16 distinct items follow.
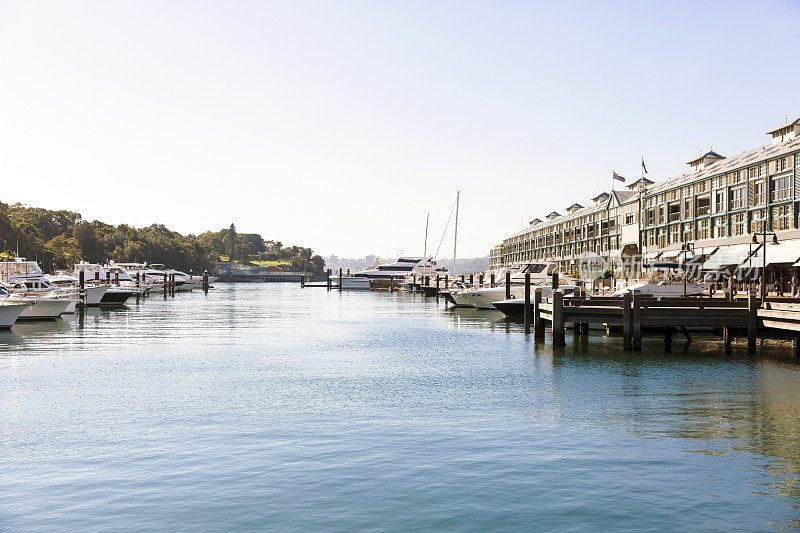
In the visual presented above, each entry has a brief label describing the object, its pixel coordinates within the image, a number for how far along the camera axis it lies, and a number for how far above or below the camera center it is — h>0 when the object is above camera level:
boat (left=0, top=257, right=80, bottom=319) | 58.91 -1.56
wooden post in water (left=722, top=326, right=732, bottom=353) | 36.88 -3.19
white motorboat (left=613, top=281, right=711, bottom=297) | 48.75 -0.90
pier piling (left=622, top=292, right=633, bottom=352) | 35.28 -2.14
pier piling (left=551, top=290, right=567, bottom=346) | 36.94 -2.32
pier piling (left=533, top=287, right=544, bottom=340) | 42.31 -2.51
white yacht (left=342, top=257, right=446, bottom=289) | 168.88 +0.43
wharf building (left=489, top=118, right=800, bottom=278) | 58.98 +6.36
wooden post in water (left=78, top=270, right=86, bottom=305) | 73.38 -1.07
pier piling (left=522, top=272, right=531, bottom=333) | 51.09 -2.24
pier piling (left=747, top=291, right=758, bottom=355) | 33.97 -2.00
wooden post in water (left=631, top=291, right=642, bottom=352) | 35.38 -1.95
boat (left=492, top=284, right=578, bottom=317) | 61.75 -2.66
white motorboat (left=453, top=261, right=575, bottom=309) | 74.00 -1.51
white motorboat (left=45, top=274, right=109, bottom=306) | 80.62 -1.45
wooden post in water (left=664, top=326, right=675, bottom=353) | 38.16 -3.24
